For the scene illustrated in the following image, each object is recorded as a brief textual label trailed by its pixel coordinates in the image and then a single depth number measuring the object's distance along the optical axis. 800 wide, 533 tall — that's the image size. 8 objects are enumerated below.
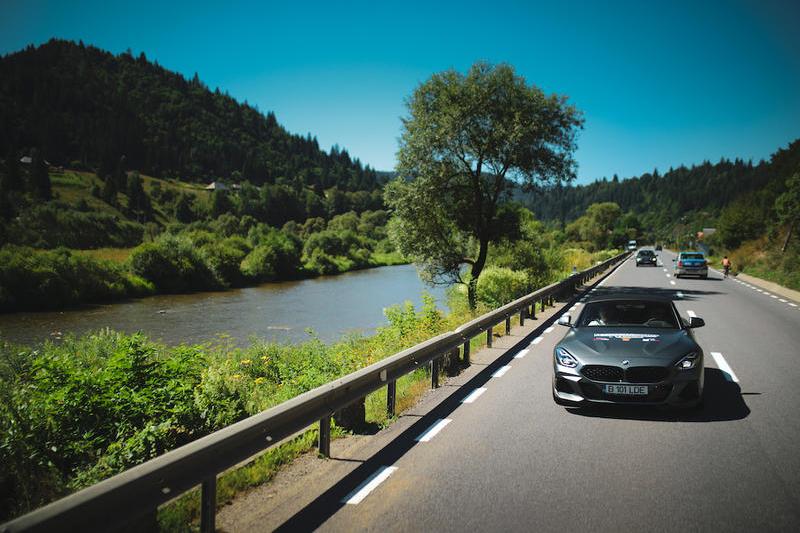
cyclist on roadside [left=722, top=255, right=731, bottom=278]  33.97
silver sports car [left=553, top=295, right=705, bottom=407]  5.64
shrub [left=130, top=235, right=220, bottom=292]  45.19
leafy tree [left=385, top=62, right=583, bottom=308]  21.62
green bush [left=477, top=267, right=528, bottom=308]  22.94
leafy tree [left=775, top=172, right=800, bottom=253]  38.78
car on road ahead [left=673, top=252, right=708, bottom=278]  31.81
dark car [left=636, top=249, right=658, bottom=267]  48.22
